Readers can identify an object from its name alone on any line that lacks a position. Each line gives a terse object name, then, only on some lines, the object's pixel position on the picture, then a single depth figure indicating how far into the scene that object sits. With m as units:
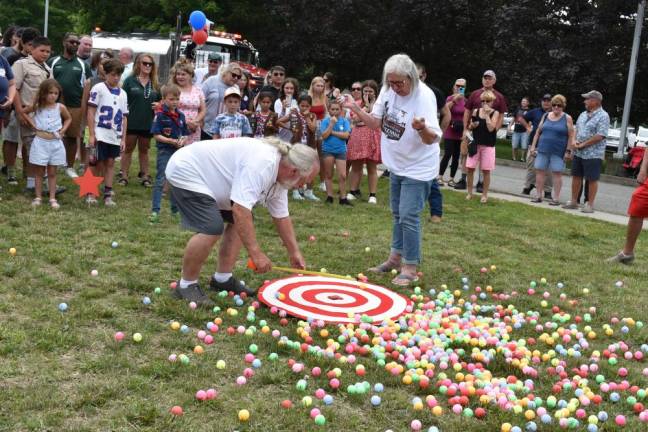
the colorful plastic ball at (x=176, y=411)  3.37
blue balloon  16.97
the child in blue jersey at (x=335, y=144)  9.88
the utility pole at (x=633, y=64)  20.64
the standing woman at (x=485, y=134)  10.71
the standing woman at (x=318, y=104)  9.91
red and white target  5.04
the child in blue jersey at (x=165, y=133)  7.97
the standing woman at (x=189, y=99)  8.80
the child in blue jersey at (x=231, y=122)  8.16
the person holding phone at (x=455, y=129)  11.83
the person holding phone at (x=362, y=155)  10.27
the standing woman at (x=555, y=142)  11.30
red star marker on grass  8.05
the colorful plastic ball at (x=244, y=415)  3.36
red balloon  16.77
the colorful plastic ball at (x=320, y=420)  3.41
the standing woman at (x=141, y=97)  9.22
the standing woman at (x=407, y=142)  5.84
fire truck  24.06
